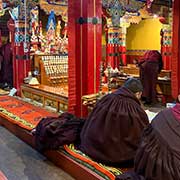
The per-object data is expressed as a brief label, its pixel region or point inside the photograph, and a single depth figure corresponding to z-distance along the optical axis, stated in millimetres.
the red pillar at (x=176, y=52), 4531
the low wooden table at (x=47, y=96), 5500
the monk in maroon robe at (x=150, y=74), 6766
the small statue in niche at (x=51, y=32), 9398
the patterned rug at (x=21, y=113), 4719
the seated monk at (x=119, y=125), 2836
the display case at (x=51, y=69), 8062
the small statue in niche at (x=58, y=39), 9477
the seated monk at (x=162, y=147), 1850
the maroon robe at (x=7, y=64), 8977
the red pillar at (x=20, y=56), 7246
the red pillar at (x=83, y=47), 4531
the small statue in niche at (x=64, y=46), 9461
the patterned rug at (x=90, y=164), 2841
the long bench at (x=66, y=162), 2981
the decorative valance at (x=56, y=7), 8711
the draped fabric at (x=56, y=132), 3477
